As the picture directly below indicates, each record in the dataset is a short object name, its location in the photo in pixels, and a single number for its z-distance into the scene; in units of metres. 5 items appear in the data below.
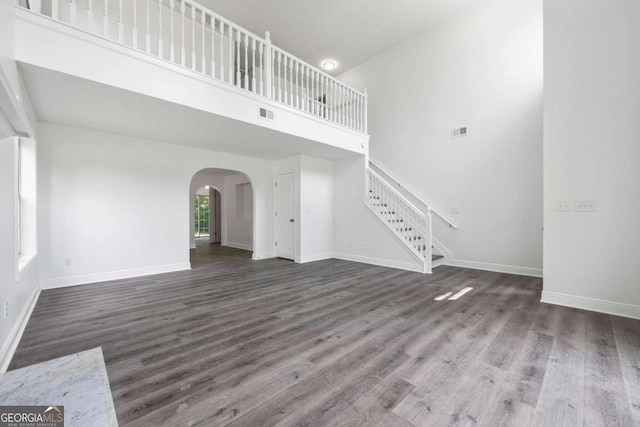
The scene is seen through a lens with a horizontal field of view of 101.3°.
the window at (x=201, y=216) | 12.40
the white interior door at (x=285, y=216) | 6.27
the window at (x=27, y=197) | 3.43
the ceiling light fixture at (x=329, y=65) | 7.19
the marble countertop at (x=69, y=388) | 1.41
